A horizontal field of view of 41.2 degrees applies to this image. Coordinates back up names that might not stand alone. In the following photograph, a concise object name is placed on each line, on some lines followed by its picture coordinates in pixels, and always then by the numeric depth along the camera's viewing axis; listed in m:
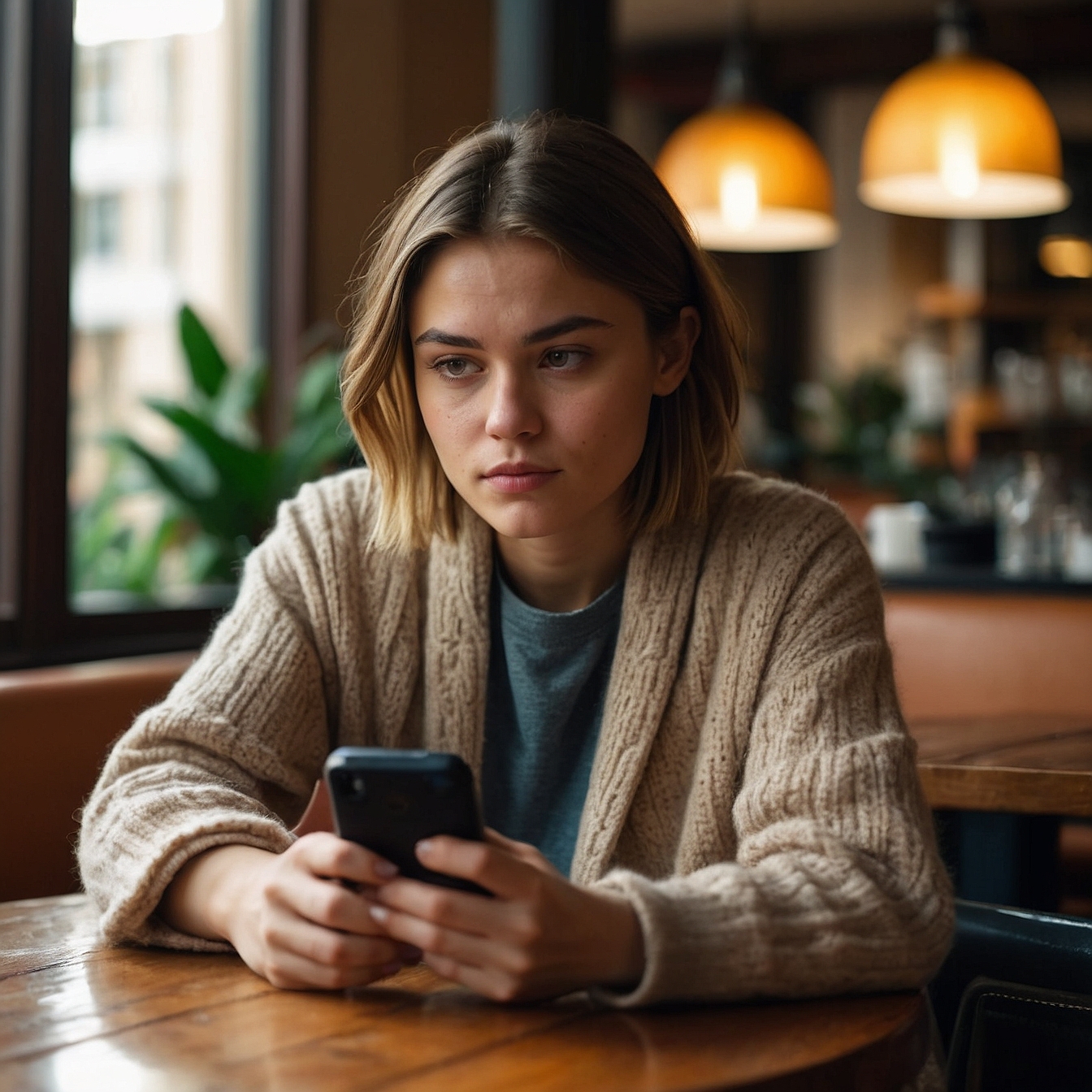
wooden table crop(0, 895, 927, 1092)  0.85
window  3.05
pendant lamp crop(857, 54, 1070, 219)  3.34
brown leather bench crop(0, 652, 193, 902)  1.71
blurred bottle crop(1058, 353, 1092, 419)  7.23
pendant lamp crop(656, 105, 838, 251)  3.82
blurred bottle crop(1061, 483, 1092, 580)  3.50
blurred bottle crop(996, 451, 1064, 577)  3.62
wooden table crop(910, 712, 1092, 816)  1.74
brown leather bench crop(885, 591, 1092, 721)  2.80
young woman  1.00
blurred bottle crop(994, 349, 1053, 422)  6.83
